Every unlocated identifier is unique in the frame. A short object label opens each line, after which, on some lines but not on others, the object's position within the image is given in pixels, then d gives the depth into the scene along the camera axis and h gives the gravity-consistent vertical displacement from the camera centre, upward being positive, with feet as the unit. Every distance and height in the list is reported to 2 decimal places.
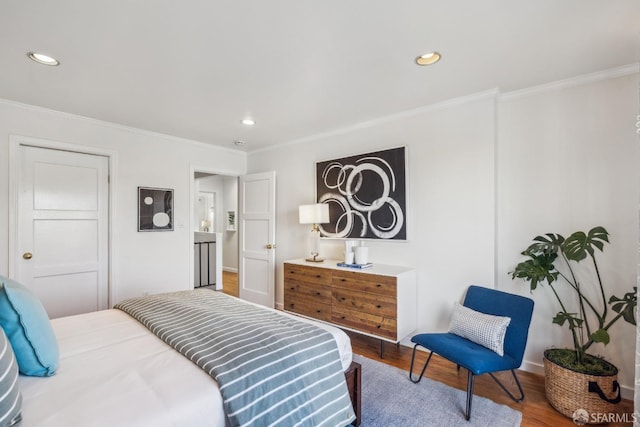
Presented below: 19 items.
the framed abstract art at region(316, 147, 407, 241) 10.57 +0.73
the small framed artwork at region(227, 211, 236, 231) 25.00 -0.49
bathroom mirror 26.16 +0.22
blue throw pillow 4.19 -1.64
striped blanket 4.36 -2.29
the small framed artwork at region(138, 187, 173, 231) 12.34 +0.23
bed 3.57 -2.27
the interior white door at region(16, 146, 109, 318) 9.96 -0.47
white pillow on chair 7.05 -2.72
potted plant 6.33 -2.42
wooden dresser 9.25 -2.72
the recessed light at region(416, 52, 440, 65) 6.79 +3.49
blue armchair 6.57 -3.06
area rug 6.47 -4.34
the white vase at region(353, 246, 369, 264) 10.75 -1.42
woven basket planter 6.31 -3.72
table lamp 11.91 -0.15
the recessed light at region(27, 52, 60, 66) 6.66 +3.45
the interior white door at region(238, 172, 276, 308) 14.65 -1.13
